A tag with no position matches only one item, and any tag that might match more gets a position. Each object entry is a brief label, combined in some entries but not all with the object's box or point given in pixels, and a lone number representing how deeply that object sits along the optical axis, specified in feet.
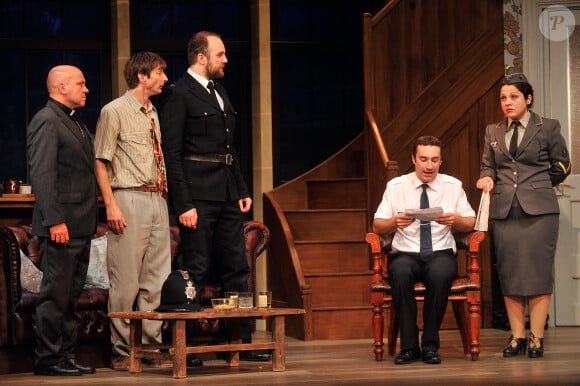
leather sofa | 32.79
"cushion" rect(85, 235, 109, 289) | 36.04
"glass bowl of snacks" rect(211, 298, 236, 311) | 30.19
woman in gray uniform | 35.05
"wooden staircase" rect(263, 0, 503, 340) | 46.42
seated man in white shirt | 32.96
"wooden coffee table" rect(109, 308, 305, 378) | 29.58
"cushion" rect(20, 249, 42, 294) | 34.10
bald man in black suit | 30.61
